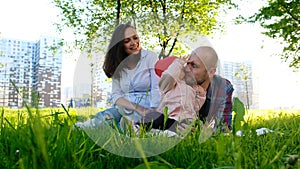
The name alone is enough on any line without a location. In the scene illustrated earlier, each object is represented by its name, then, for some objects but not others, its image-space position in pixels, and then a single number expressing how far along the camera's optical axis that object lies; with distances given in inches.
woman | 91.2
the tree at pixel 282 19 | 420.8
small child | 70.1
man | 71.7
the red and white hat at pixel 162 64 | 78.5
